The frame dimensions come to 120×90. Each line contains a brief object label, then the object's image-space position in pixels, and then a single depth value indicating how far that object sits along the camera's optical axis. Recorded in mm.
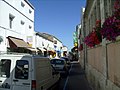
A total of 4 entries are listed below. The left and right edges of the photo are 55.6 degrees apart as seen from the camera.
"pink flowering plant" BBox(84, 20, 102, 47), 4299
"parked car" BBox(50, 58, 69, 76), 9454
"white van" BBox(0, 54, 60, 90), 3499
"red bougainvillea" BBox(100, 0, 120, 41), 2409
